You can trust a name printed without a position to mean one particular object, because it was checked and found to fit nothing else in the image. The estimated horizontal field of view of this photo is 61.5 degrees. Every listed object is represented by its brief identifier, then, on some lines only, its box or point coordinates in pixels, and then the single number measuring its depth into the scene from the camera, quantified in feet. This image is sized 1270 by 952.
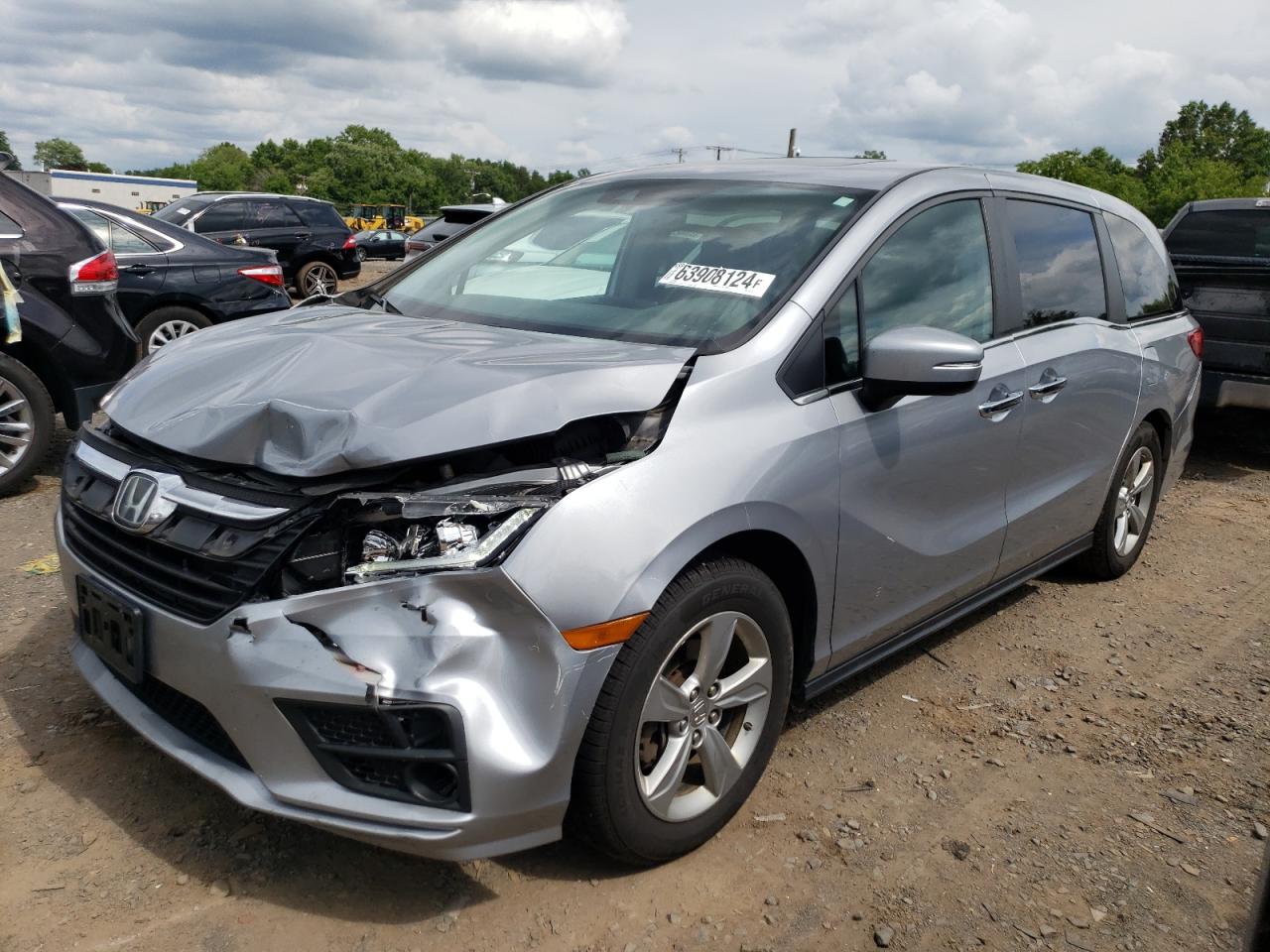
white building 184.44
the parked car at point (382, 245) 97.81
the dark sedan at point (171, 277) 26.37
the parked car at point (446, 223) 50.49
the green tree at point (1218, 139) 300.61
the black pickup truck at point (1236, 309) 23.12
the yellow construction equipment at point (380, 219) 185.07
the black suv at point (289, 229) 49.93
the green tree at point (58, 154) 495.00
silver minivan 7.15
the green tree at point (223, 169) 454.11
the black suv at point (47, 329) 17.66
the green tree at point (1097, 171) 251.19
